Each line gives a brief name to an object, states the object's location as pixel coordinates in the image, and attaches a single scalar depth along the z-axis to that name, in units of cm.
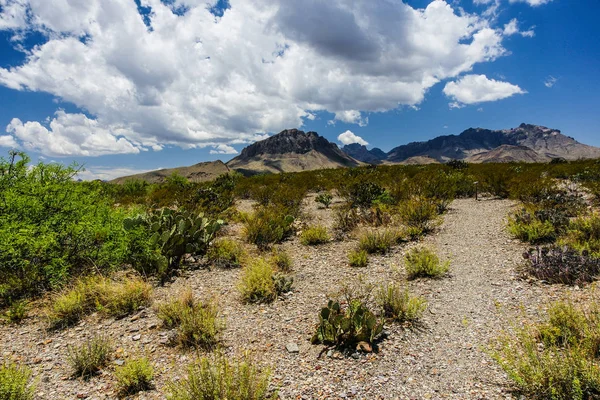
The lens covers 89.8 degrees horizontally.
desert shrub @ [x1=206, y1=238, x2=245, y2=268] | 804
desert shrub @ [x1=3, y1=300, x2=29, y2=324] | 535
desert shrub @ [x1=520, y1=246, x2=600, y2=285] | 551
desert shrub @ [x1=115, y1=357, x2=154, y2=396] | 360
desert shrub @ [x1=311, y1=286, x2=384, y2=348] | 438
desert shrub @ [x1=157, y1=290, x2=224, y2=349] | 449
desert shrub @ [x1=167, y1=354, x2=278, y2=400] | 309
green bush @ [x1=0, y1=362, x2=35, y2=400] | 325
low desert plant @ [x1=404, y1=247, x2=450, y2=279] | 657
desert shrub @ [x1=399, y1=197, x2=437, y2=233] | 1030
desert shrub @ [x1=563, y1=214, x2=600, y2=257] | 643
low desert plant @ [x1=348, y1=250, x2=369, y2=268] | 756
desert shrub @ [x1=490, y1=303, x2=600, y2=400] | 292
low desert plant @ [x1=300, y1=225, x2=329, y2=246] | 967
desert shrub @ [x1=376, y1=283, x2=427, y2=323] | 488
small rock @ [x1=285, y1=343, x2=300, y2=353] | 436
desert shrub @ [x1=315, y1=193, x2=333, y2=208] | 1585
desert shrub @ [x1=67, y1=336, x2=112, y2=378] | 398
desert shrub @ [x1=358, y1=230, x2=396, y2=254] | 839
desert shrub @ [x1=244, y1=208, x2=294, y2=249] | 995
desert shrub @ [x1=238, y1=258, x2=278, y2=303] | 600
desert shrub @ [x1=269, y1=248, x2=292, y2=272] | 761
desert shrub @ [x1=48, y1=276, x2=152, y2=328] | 531
